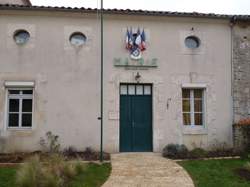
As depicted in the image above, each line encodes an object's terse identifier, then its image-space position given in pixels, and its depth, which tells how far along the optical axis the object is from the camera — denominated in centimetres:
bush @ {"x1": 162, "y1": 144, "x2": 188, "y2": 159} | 1014
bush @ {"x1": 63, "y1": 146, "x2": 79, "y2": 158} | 1012
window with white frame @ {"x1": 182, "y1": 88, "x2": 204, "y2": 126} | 1153
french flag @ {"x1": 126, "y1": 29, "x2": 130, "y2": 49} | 1122
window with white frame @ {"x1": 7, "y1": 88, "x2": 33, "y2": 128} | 1089
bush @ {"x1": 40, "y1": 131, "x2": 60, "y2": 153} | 1059
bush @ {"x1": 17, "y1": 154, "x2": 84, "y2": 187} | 660
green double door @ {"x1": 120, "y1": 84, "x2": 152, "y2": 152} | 1112
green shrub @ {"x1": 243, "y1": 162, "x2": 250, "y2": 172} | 835
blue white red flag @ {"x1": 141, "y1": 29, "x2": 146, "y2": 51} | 1126
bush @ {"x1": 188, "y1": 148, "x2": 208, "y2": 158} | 1016
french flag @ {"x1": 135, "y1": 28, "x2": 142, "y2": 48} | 1124
